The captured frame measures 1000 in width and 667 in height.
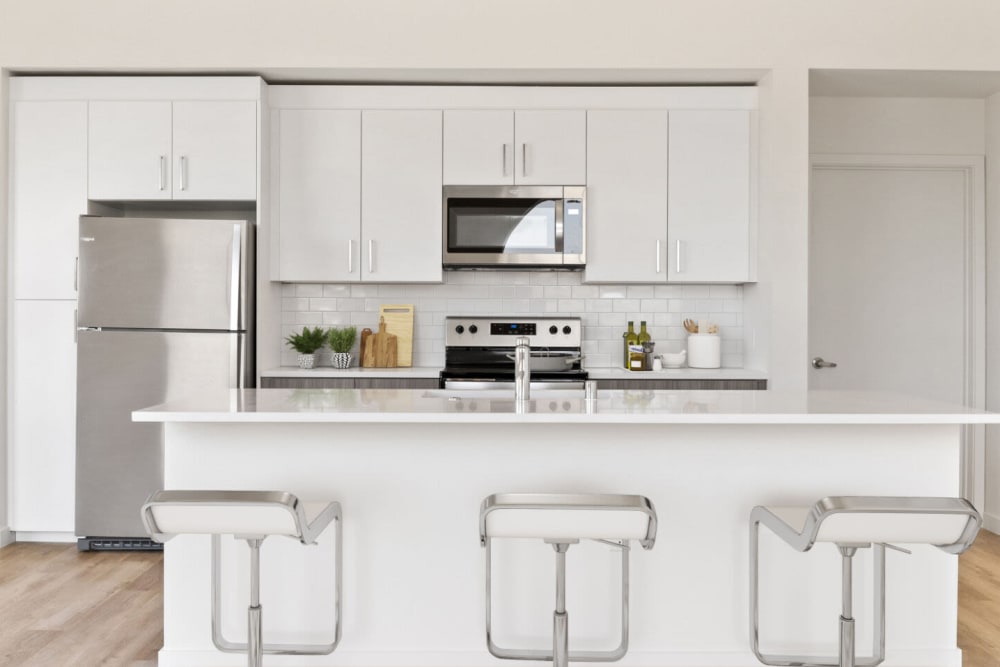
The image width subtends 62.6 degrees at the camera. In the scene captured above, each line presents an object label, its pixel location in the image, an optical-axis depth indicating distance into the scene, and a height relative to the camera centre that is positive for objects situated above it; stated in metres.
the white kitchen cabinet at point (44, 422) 4.16 -0.45
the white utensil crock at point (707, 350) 4.50 -0.06
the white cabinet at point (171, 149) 4.18 +0.94
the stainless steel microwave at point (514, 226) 4.39 +0.60
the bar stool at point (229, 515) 2.09 -0.46
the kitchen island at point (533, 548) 2.63 -0.68
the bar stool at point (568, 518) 2.06 -0.46
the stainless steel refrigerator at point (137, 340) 4.03 -0.03
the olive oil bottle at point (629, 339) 4.62 +0.00
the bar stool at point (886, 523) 2.02 -0.46
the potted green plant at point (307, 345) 4.46 -0.05
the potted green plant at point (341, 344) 4.46 -0.04
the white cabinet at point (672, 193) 4.37 +0.78
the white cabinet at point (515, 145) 4.38 +1.03
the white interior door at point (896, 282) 4.75 +0.34
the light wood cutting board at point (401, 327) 4.68 +0.05
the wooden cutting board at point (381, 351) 4.62 -0.08
